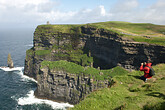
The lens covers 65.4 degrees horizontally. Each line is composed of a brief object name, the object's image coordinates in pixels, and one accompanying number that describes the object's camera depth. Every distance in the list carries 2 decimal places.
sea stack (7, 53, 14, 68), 110.14
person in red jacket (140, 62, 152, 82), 18.98
